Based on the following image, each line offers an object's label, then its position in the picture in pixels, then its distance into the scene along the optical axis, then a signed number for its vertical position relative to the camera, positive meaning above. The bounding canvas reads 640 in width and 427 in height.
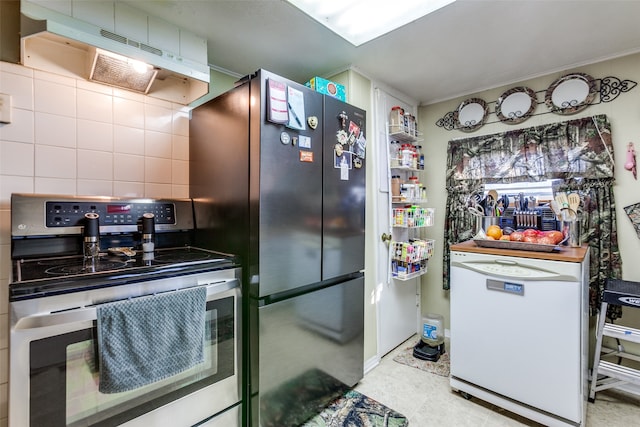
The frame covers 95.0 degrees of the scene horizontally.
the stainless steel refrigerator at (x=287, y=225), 1.43 -0.08
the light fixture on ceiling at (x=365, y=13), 1.50 +1.07
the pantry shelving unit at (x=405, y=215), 2.40 -0.04
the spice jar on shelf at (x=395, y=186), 2.48 +0.21
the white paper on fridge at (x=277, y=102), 1.42 +0.54
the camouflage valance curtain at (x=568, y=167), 2.04 +0.34
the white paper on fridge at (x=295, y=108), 1.51 +0.54
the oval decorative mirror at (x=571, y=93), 2.11 +0.87
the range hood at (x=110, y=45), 1.23 +0.79
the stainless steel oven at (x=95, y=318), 0.92 -0.38
